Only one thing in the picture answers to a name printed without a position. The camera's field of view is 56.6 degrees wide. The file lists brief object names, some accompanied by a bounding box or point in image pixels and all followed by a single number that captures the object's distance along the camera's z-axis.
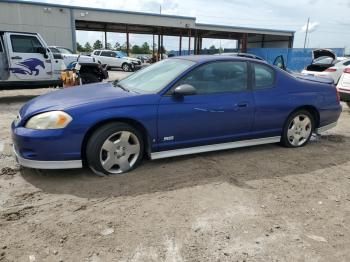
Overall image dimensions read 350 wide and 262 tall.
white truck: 9.34
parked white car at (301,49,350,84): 12.32
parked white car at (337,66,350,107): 8.34
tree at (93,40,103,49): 77.21
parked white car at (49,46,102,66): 14.38
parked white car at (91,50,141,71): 26.19
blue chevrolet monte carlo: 3.65
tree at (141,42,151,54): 86.47
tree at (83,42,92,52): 81.35
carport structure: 23.22
